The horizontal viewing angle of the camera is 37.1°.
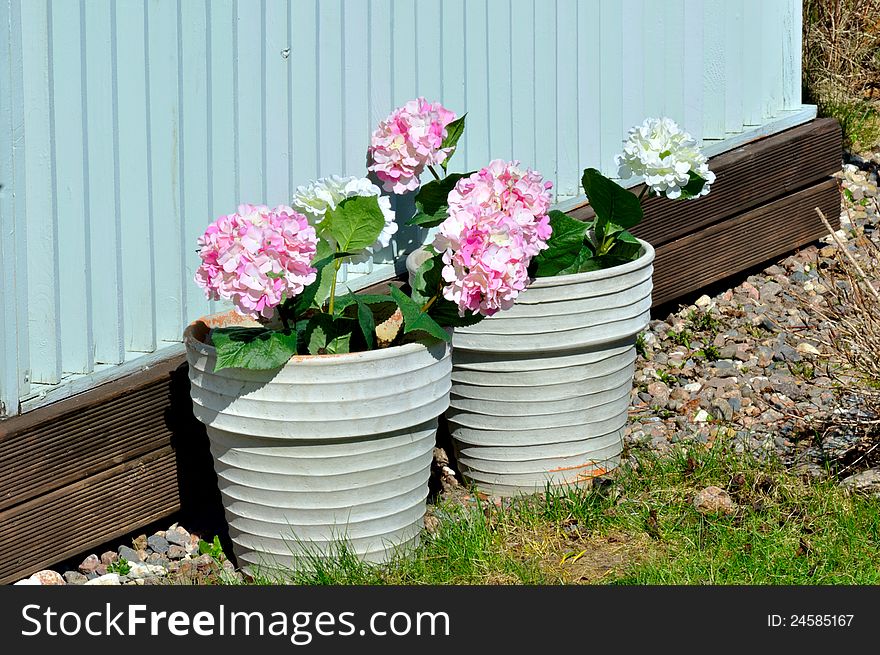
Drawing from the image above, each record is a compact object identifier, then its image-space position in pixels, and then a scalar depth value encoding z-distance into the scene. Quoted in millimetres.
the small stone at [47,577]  3179
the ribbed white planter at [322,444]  2867
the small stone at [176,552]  3395
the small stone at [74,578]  3246
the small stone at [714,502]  3367
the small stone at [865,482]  3453
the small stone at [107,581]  3210
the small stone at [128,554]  3369
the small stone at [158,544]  3410
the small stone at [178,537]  3445
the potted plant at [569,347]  3398
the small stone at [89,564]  3305
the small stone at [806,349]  4547
